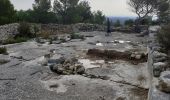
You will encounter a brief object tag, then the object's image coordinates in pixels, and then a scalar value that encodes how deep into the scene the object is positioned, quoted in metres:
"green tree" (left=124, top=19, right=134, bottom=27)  14.06
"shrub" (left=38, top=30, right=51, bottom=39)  8.58
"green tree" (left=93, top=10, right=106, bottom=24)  16.52
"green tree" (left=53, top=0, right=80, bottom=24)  16.60
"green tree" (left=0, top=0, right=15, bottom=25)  13.10
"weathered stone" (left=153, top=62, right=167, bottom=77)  2.83
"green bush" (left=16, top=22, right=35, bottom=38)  8.71
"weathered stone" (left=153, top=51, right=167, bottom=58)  3.51
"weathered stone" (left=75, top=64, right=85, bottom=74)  4.06
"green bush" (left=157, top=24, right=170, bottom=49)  4.00
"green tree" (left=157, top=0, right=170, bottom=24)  12.09
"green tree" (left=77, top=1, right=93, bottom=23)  17.01
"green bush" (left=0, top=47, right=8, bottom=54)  5.74
